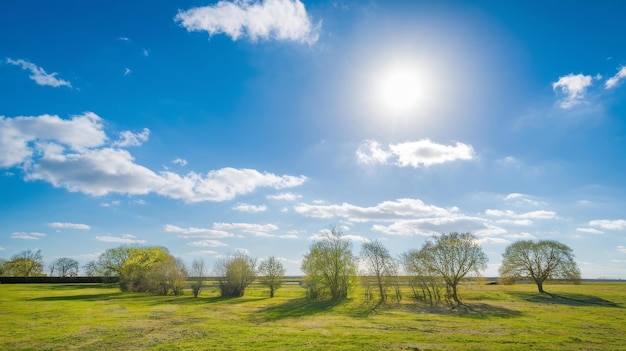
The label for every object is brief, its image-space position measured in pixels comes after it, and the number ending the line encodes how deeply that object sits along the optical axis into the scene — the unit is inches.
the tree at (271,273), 2994.6
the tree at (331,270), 2509.8
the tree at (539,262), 2765.7
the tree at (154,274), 2751.0
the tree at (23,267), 4662.9
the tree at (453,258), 2242.9
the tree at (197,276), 2591.0
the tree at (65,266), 5757.9
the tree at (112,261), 3963.1
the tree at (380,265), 2374.5
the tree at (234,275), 2706.7
